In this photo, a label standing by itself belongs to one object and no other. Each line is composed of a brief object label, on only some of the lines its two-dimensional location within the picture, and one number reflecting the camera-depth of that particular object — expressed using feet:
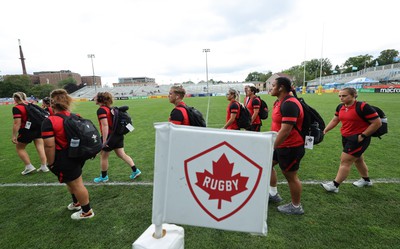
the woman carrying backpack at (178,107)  10.43
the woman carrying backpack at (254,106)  17.77
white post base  4.63
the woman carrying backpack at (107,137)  12.89
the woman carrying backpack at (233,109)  15.44
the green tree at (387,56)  235.20
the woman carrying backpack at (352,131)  11.12
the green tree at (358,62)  245.76
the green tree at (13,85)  220.84
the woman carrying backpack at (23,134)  14.97
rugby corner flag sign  4.32
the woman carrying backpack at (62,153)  8.72
